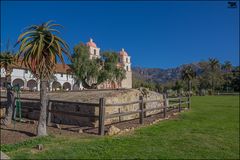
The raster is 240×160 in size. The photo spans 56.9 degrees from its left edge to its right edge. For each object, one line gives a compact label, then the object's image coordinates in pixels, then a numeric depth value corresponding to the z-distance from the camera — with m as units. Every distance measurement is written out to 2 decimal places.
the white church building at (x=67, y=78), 45.37
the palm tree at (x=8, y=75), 10.16
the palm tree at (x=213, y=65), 76.54
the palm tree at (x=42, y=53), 7.78
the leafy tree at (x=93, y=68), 36.59
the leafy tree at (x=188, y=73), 54.20
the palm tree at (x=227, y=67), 94.16
